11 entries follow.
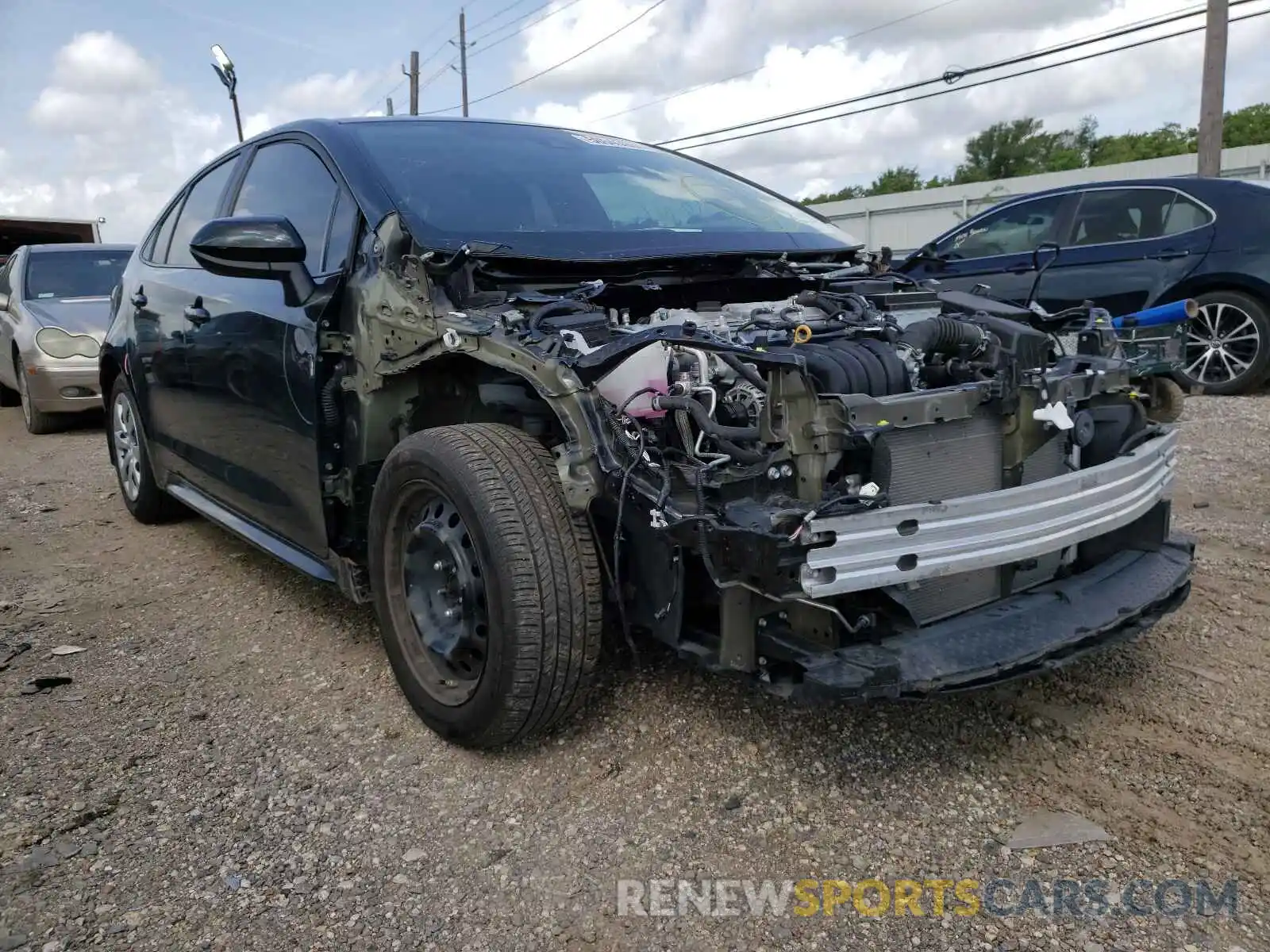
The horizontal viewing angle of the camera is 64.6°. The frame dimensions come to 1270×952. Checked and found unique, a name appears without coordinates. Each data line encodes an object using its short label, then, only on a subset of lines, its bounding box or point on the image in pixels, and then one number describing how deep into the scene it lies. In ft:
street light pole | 37.24
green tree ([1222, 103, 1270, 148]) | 128.16
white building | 66.54
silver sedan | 27.04
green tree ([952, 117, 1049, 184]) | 169.78
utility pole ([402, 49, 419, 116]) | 101.04
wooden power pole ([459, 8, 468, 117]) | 99.18
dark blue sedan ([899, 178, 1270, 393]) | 22.56
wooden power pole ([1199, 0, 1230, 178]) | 43.68
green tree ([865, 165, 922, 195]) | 161.36
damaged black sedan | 7.39
